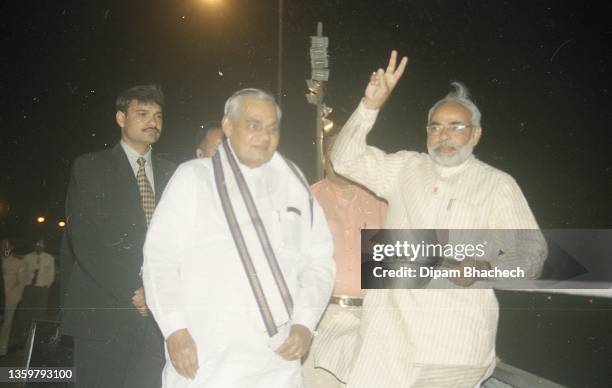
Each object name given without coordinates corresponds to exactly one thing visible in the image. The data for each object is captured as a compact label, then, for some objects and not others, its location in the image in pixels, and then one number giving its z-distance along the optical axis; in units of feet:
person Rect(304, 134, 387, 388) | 12.14
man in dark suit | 11.06
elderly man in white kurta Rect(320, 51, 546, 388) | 9.33
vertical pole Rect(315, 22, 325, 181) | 22.48
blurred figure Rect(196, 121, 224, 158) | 14.25
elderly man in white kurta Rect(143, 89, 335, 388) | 8.54
